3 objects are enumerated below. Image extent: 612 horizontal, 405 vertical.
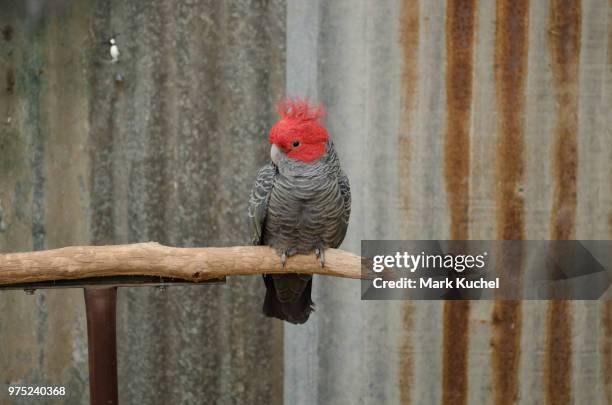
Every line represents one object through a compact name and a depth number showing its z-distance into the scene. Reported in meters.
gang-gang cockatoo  3.91
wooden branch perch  3.88
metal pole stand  3.87
